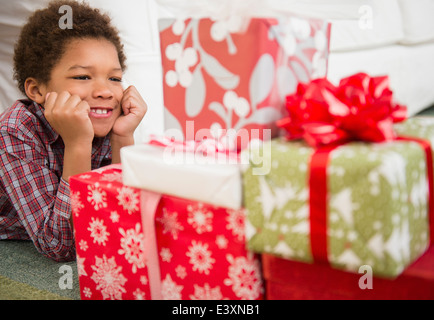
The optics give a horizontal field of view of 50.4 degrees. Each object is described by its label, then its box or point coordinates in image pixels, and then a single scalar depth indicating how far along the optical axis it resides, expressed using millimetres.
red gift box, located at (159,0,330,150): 603
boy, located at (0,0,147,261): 888
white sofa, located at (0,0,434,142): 1247
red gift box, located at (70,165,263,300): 567
